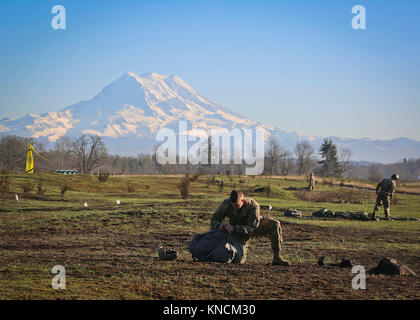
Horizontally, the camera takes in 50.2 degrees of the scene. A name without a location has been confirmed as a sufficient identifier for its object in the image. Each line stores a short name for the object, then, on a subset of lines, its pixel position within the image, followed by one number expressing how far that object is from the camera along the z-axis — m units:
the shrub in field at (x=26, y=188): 32.28
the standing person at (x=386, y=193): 23.94
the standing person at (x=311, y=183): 46.18
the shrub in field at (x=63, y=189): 31.52
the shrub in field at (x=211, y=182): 51.33
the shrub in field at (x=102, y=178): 47.62
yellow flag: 55.02
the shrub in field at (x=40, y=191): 32.50
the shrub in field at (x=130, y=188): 42.31
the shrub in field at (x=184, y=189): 30.78
